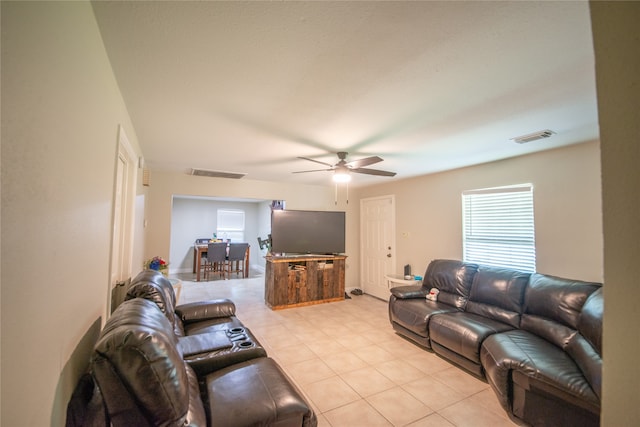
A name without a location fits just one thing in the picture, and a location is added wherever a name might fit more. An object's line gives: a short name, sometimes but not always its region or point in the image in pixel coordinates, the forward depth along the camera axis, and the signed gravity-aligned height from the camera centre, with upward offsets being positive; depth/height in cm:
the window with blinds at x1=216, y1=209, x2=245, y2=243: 866 +3
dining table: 700 -84
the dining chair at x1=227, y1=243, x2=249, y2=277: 736 -72
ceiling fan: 299 +70
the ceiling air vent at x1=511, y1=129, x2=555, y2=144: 252 +90
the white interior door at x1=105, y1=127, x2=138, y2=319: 231 +9
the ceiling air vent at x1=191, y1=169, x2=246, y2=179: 439 +89
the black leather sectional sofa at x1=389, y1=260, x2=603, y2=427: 182 -99
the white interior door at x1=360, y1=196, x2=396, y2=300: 537 -34
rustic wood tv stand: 472 -99
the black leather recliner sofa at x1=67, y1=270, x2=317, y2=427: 100 -73
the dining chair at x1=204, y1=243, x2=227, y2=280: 707 -85
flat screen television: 502 -11
